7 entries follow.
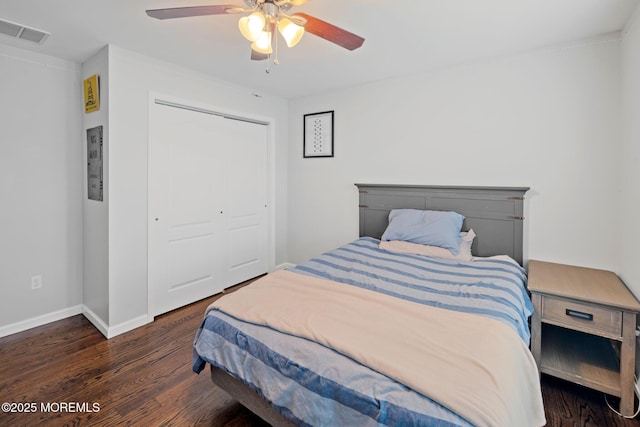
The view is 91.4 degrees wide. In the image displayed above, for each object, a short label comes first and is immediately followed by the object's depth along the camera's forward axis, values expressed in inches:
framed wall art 145.6
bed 40.2
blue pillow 100.7
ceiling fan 57.8
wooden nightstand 67.8
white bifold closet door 112.8
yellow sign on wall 100.5
